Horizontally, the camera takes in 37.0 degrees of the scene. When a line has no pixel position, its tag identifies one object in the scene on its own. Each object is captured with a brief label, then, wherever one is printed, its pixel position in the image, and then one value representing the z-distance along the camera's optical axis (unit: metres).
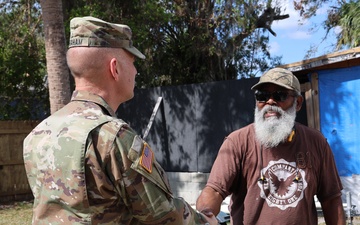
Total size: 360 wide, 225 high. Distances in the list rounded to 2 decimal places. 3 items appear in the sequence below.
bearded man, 3.04
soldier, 1.93
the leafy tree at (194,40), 13.96
